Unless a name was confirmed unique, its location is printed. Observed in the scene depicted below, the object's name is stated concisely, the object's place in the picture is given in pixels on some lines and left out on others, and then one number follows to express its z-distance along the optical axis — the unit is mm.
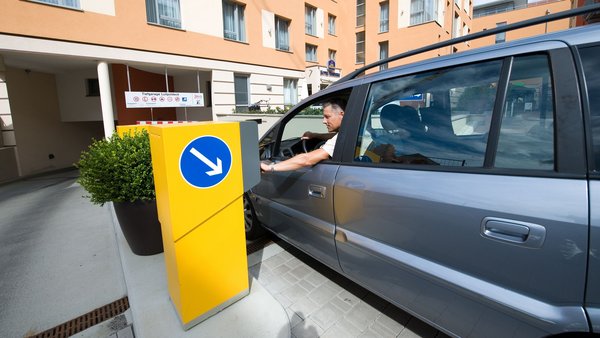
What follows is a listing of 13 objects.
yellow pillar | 1796
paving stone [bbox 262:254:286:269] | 3045
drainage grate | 2193
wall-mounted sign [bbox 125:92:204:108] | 9211
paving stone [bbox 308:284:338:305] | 2467
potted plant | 2865
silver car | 1163
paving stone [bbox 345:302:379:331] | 2197
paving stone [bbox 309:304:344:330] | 2209
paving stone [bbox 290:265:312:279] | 2850
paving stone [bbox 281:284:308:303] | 2508
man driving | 2295
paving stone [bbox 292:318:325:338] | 2107
